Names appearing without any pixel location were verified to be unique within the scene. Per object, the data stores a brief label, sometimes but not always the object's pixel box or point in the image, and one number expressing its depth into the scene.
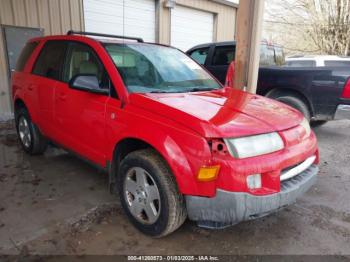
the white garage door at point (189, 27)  10.86
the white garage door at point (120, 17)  8.68
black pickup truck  5.31
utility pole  4.69
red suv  2.31
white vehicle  8.07
